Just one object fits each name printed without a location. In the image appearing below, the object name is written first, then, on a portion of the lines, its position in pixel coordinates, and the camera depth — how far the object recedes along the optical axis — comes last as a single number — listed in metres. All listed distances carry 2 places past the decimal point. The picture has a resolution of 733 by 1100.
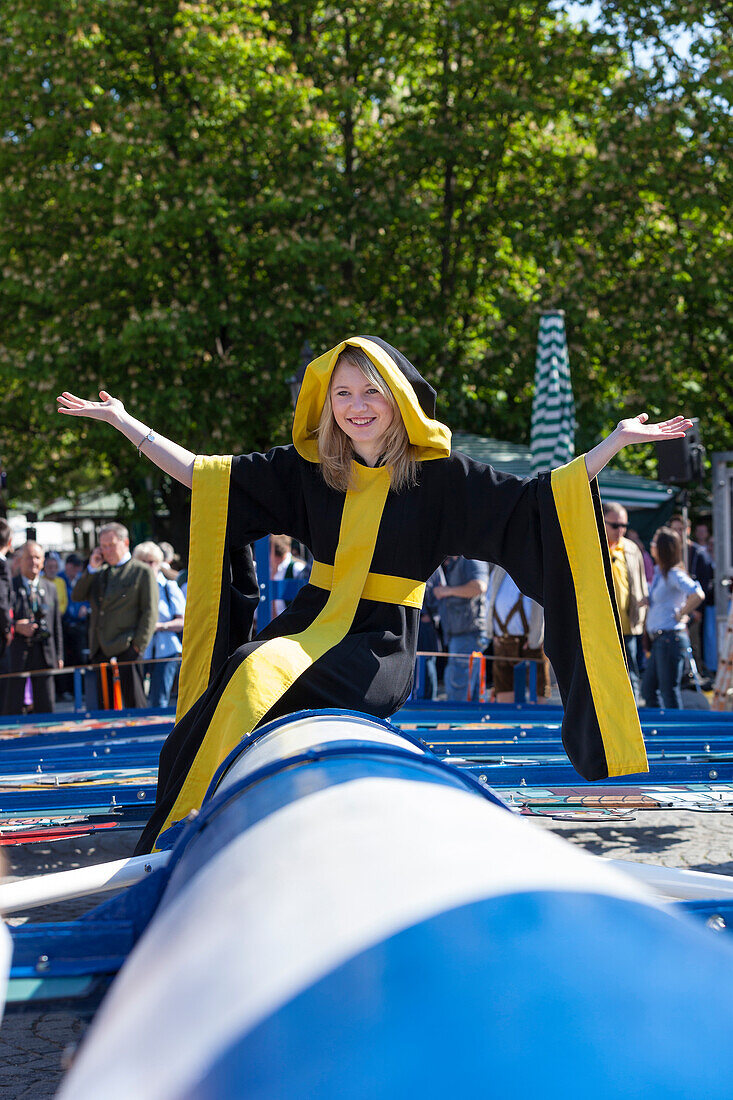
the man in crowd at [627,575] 7.73
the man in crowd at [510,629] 7.54
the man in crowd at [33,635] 9.00
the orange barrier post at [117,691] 7.73
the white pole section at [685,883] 2.19
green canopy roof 14.02
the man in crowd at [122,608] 7.96
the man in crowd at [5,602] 8.72
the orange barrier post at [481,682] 7.53
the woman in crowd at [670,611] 8.17
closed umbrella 8.53
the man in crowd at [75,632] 13.12
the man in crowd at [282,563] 8.60
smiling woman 3.23
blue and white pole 0.92
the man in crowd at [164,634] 8.39
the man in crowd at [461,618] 7.79
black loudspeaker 11.08
